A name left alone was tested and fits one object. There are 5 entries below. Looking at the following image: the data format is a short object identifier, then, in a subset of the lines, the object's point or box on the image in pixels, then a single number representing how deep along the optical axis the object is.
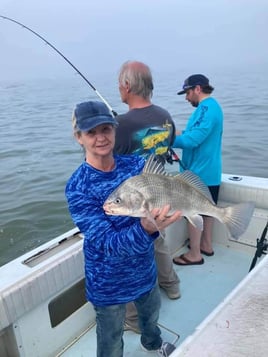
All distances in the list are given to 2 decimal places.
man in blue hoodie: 3.42
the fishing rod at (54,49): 4.20
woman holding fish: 1.74
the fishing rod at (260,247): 2.88
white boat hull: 1.61
